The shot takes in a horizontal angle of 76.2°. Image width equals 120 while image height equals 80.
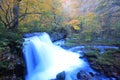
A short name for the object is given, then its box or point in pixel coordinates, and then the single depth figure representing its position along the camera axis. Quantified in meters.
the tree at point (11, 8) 3.76
